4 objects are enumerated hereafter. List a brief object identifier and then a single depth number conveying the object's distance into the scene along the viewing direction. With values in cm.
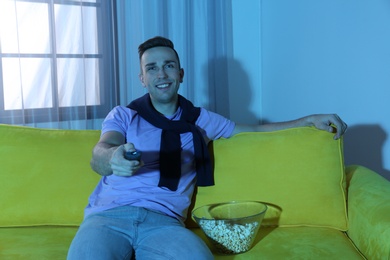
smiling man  140
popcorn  151
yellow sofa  166
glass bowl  151
